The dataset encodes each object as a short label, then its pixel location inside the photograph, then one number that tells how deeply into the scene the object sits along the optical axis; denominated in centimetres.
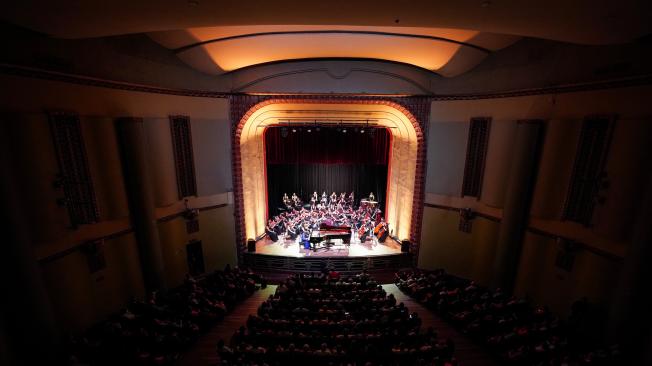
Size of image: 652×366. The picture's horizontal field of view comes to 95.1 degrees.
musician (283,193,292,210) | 1415
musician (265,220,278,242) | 1293
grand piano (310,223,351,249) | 1196
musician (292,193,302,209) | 1434
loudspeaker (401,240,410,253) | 1198
